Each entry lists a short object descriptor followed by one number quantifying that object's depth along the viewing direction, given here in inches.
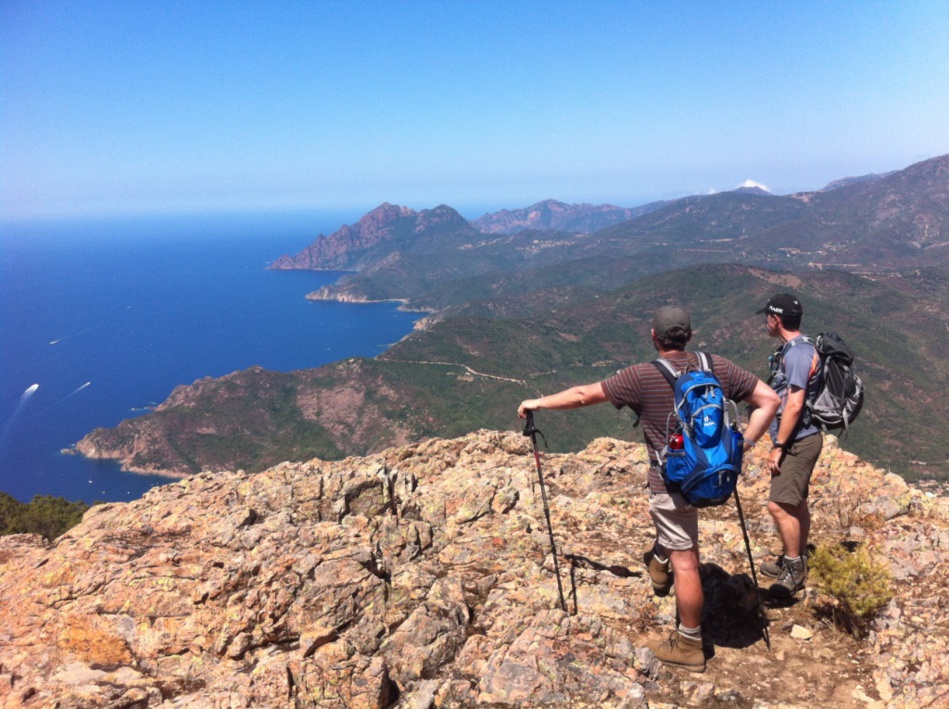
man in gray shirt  287.0
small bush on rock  266.2
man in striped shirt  237.5
